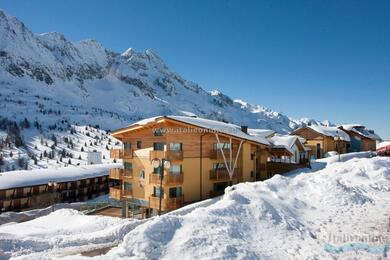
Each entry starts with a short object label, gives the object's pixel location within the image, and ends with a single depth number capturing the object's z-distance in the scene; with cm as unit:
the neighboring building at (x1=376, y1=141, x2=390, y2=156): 4478
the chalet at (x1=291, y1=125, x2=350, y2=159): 4959
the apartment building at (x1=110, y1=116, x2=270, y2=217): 2509
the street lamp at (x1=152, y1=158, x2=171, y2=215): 1827
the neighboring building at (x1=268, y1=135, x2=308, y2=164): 3508
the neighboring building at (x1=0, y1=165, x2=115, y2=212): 3559
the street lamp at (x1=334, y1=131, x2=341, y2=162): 5006
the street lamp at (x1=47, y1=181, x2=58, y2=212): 3962
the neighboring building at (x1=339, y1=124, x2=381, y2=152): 5694
